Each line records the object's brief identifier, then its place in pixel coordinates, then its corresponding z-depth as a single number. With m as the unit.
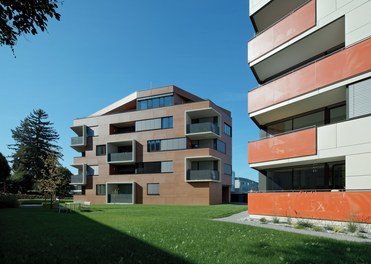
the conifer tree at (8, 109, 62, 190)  77.35
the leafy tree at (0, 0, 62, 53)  5.58
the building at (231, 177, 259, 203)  52.20
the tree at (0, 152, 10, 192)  40.16
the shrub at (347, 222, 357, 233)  11.81
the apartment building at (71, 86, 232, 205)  43.16
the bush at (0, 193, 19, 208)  31.72
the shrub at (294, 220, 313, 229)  13.31
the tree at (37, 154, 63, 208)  32.81
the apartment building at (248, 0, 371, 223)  12.75
